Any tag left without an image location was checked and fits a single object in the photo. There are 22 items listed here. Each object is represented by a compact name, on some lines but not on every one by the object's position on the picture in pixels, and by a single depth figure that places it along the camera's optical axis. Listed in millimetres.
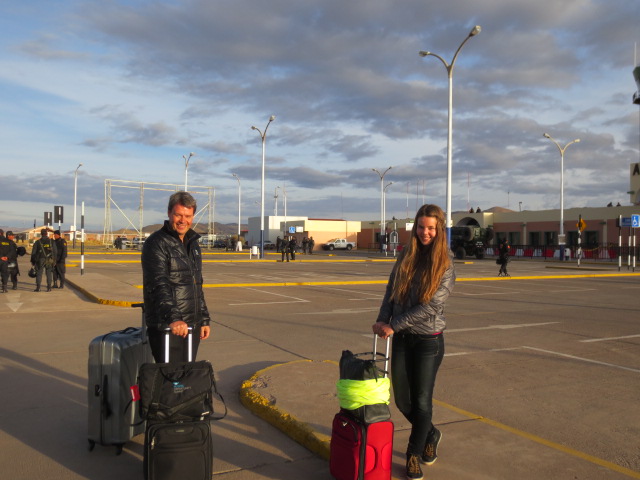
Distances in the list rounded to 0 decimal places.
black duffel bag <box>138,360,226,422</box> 3508
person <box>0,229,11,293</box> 14969
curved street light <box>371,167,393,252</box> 58650
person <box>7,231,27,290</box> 15334
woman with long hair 3766
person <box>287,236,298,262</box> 36856
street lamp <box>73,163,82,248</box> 54556
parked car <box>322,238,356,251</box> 73750
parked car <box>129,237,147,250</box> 61875
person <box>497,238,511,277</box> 23781
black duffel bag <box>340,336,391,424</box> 3479
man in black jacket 3994
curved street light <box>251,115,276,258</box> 38850
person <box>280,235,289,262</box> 36244
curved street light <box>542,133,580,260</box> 41638
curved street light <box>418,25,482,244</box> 23594
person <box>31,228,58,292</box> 15547
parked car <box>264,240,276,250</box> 73500
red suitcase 3469
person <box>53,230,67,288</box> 16031
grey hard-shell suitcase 4250
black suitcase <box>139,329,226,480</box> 3459
